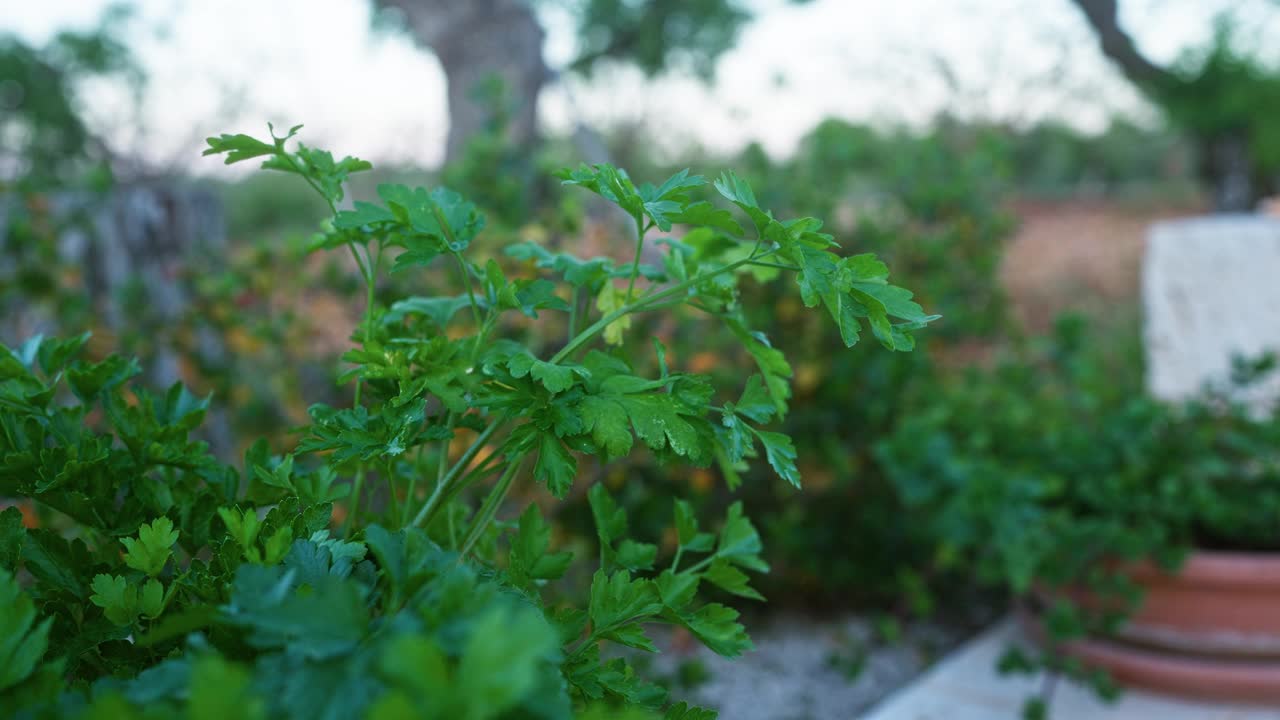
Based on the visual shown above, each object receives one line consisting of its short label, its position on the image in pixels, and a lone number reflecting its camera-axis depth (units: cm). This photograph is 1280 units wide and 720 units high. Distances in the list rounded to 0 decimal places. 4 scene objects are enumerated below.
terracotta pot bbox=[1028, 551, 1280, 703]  217
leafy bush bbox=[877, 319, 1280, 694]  217
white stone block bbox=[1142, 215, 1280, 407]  344
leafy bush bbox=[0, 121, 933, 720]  56
